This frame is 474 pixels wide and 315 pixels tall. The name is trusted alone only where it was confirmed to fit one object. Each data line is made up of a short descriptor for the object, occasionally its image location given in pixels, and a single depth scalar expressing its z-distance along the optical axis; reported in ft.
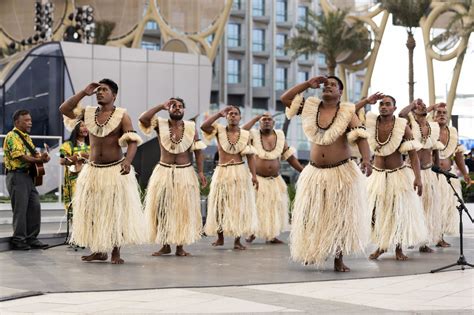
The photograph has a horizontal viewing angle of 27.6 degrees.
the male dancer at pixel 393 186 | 32.63
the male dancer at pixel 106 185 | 31.07
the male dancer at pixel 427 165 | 36.78
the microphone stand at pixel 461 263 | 29.22
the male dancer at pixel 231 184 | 38.68
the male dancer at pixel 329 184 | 28.91
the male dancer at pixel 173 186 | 34.47
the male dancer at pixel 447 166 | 38.81
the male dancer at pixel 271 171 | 41.63
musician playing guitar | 35.83
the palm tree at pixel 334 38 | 164.76
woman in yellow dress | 36.73
